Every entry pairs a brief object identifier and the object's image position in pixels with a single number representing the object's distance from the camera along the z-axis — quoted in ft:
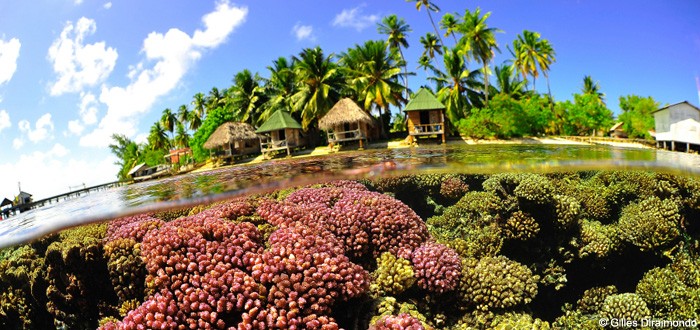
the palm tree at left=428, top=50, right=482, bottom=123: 107.76
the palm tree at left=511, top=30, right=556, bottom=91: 128.06
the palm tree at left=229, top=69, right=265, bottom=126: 128.77
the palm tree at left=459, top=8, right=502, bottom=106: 114.21
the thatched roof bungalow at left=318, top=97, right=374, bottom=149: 93.91
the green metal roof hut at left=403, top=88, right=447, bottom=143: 96.58
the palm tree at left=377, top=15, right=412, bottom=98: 131.14
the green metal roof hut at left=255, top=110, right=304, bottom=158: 102.47
